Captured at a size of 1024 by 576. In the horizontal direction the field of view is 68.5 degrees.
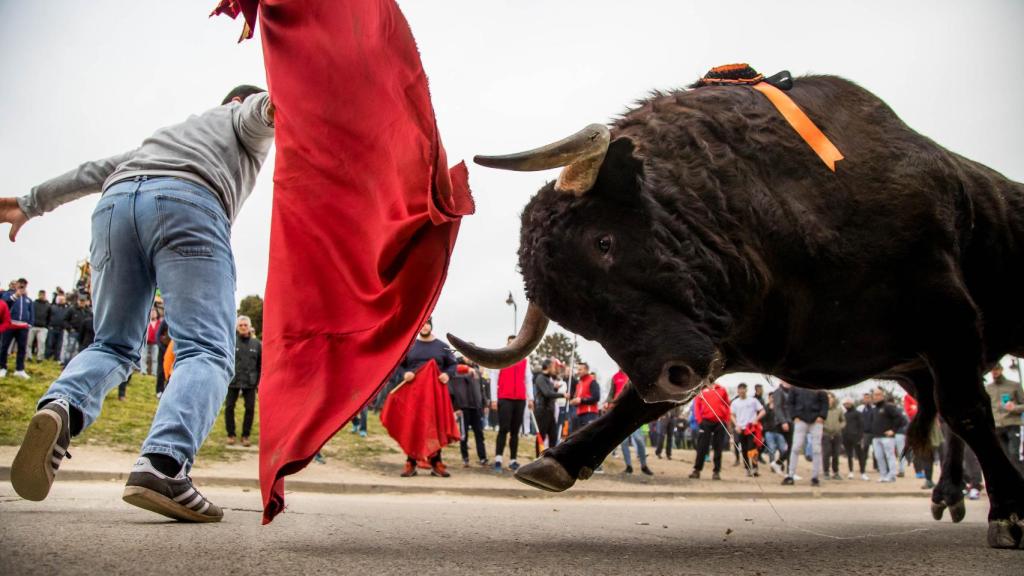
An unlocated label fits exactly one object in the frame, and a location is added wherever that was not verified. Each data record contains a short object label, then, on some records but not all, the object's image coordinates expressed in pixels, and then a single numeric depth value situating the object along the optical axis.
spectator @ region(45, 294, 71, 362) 17.44
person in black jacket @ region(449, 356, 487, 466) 12.17
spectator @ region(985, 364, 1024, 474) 11.87
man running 3.09
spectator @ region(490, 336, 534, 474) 12.75
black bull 3.43
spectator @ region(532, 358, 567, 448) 13.37
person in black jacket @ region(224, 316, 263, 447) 12.03
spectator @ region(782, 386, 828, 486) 13.81
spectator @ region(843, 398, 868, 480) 20.11
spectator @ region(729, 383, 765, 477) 14.45
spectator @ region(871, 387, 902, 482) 17.08
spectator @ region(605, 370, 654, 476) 14.23
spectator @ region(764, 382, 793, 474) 15.77
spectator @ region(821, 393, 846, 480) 19.38
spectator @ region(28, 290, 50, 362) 17.30
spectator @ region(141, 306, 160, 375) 15.73
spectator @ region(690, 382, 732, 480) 13.99
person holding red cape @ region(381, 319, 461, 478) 10.56
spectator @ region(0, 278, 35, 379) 14.48
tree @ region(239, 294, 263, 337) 35.94
